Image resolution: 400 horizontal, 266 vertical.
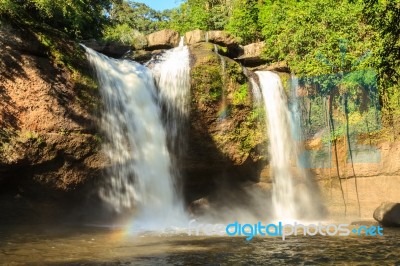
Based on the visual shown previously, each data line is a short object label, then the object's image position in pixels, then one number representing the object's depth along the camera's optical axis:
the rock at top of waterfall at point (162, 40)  19.55
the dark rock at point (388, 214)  13.16
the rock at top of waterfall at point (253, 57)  20.43
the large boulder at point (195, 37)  19.25
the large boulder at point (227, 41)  19.00
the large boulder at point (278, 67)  18.61
